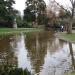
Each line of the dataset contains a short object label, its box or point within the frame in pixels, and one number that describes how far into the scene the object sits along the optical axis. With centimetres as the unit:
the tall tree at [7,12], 2968
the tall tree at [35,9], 4088
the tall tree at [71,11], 1966
